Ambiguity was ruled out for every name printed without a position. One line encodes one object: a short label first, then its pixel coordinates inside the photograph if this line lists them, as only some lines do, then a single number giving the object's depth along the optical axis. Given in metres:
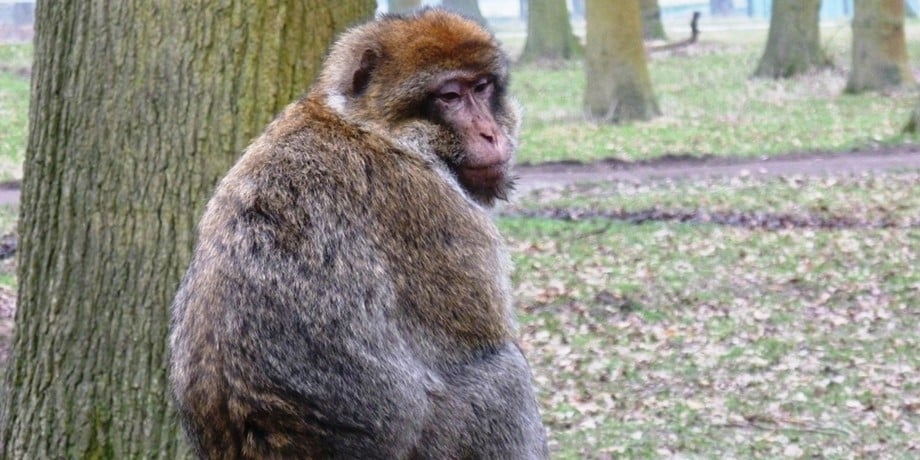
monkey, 3.22
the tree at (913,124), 17.66
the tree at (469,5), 41.00
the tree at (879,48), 21.86
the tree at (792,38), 25.44
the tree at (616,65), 20.06
